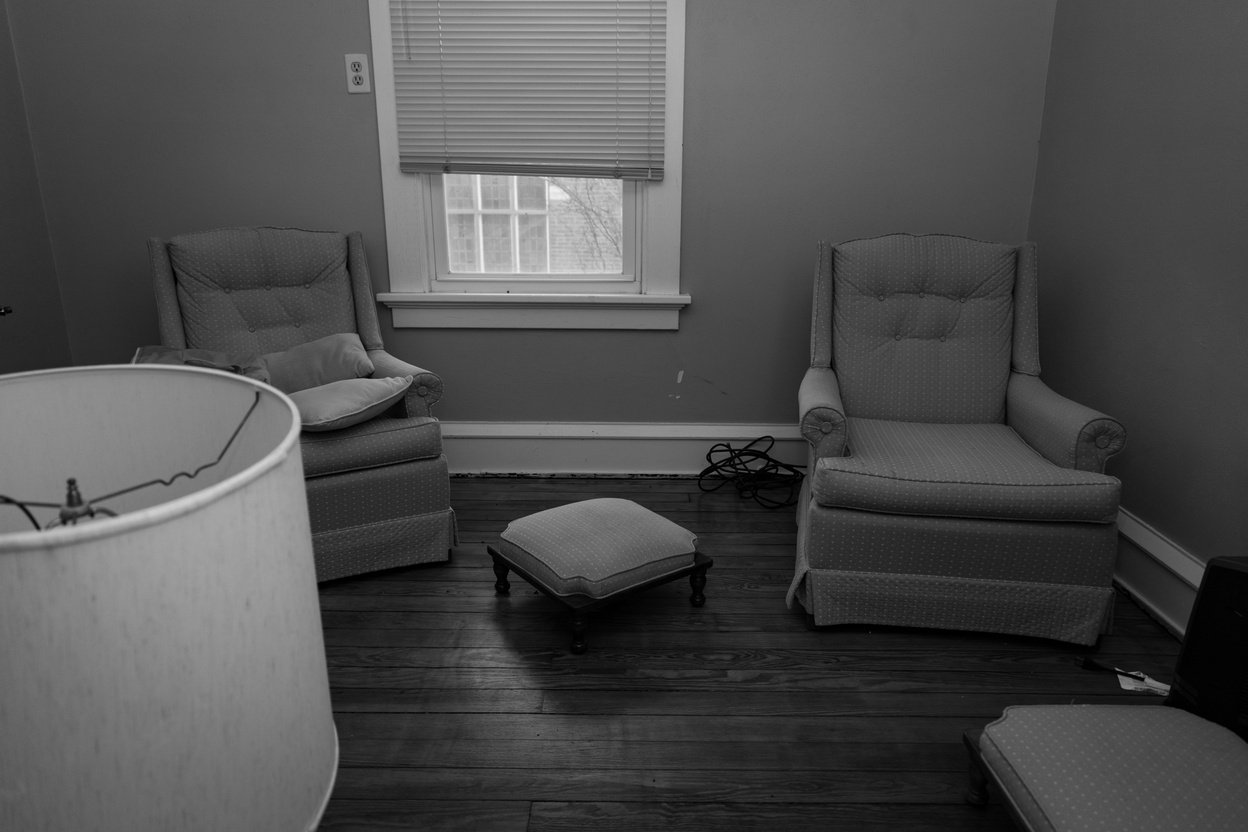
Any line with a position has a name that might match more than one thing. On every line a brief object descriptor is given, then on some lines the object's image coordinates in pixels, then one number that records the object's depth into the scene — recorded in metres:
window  3.01
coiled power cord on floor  3.32
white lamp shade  0.43
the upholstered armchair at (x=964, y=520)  2.11
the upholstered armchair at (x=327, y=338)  2.45
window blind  2.99
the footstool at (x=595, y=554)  2.14
